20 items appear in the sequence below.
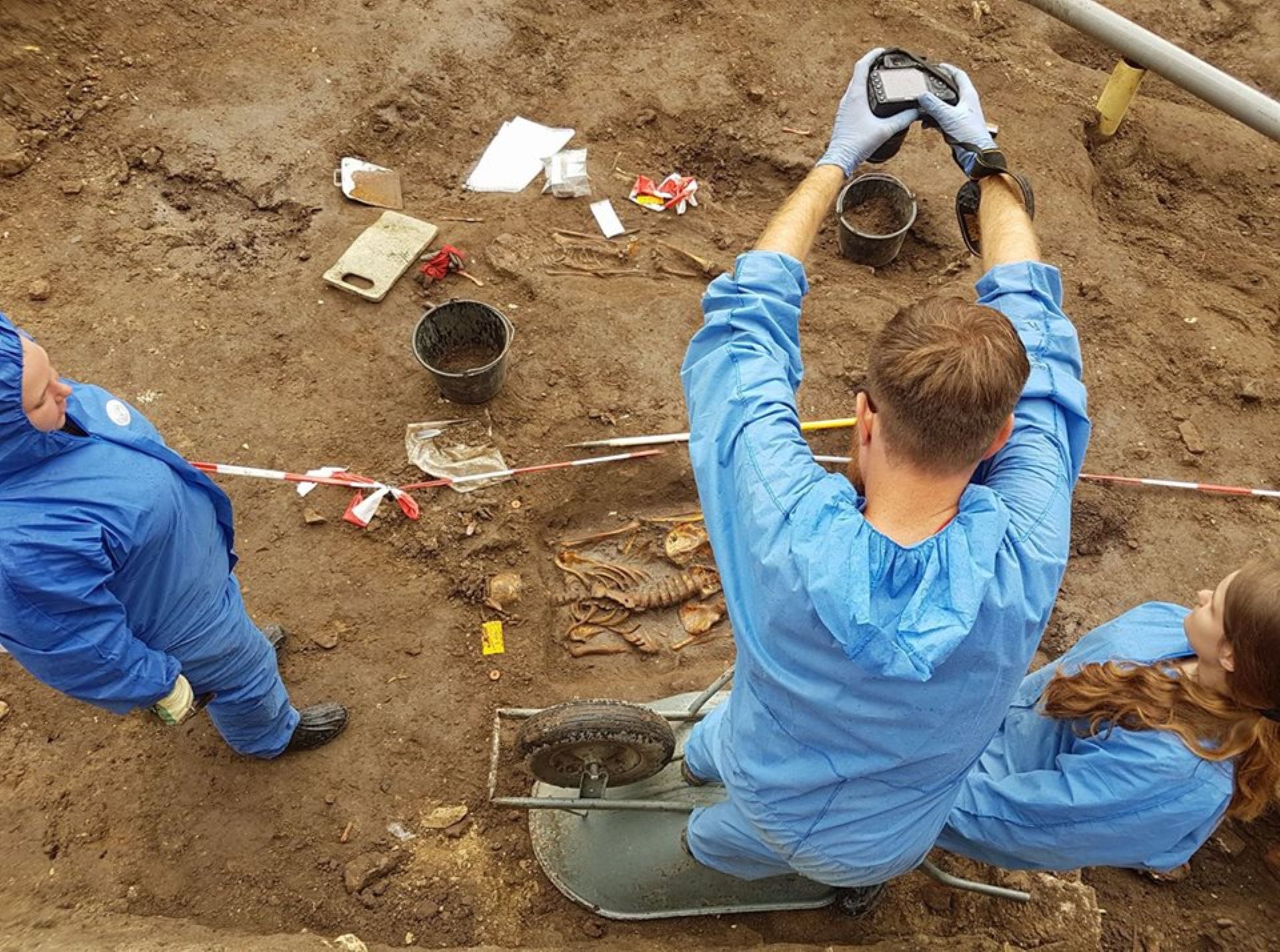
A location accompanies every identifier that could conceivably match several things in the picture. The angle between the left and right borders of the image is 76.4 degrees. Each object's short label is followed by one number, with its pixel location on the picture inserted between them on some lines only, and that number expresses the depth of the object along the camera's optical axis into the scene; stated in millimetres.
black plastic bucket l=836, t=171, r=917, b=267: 6082
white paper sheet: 6488
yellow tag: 4547
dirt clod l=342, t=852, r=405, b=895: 3676
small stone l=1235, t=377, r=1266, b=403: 5570
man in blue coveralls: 1910
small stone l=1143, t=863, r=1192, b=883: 3900
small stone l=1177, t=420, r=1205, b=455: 5402
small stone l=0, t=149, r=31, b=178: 5879
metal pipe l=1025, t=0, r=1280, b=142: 5145
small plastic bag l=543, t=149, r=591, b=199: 6387
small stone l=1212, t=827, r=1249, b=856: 3949
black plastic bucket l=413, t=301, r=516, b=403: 4969
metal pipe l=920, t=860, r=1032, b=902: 3303
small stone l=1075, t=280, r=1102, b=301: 6012
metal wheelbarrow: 3301
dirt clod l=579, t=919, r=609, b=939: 3630
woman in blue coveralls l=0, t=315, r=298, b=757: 2545
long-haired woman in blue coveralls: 2246
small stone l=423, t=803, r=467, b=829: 3926
